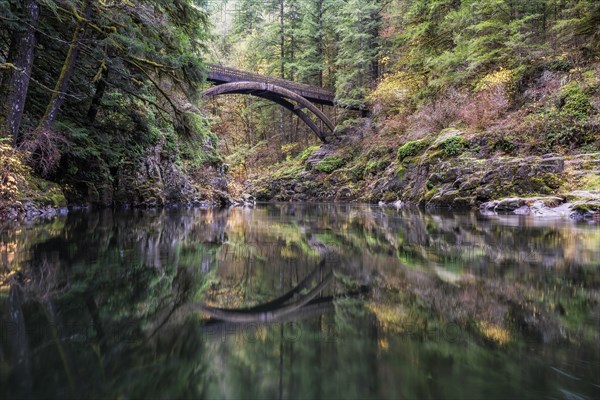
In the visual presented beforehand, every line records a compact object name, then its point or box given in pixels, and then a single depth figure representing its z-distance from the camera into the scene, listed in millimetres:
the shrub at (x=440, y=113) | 18219
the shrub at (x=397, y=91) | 24094
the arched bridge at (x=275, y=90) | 23172
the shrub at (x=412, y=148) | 17938
